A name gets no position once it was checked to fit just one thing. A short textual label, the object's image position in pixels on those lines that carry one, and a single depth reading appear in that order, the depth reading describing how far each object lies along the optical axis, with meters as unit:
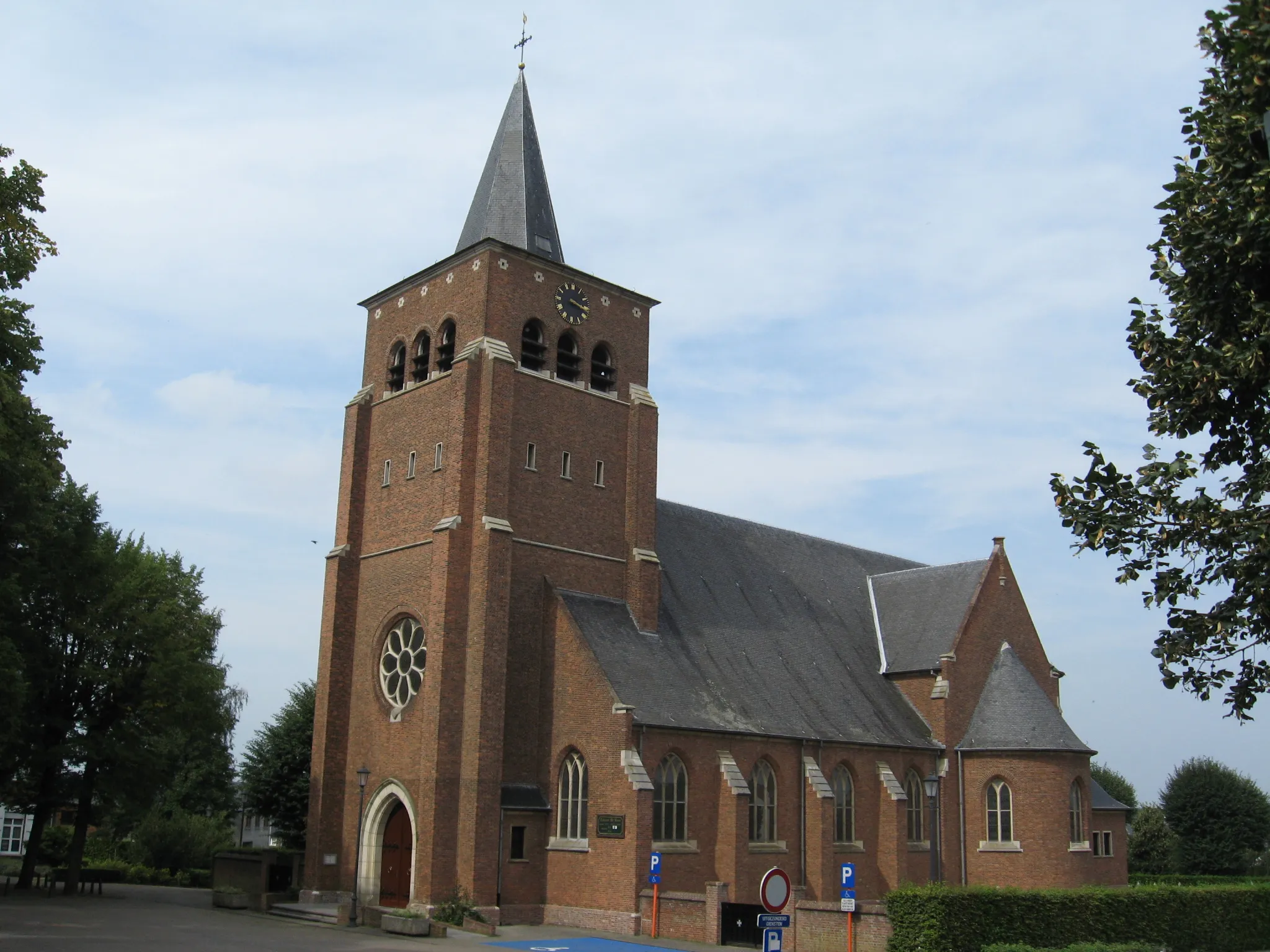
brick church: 29.69
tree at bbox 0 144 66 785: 23.19
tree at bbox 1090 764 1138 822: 68.44
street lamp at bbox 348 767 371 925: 30.72
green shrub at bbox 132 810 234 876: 49.53
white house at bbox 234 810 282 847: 71.75
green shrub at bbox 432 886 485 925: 28.08
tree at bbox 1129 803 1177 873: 53.72
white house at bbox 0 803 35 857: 70.38
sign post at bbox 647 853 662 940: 28.11
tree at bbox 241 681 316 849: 43.44
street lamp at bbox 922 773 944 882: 27.61
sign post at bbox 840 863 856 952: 24.11
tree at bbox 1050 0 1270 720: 12.02
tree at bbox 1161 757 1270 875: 51.62
